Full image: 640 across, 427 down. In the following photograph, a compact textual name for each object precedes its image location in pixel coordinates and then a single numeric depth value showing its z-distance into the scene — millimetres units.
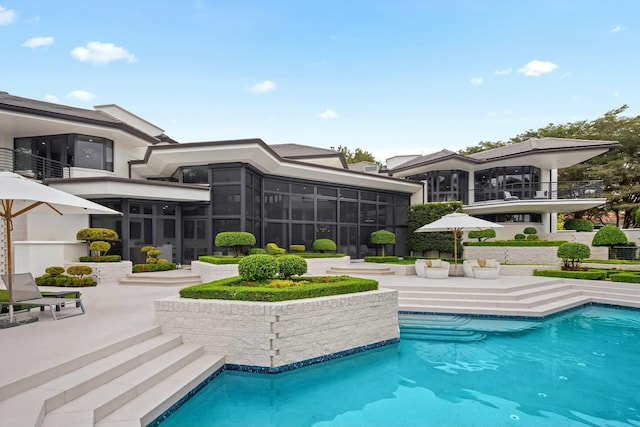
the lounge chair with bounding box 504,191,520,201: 23328
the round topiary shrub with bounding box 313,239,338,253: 19109
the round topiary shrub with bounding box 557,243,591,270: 15211
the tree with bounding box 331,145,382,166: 48312
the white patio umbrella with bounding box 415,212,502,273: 14281
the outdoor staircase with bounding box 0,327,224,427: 3734
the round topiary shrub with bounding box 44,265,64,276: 12617
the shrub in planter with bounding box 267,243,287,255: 16484
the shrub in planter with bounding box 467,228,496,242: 21772
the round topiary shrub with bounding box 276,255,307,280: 8414
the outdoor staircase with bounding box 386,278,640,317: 10570
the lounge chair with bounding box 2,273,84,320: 6926
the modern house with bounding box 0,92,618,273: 15164
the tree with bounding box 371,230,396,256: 21219
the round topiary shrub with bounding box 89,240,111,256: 13328
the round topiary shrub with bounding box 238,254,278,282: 7891
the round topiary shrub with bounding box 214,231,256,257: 14539
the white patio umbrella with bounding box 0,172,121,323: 5980
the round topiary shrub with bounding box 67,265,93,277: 12508
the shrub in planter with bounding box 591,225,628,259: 18484
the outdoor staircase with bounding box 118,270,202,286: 13180
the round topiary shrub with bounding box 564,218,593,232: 23656
